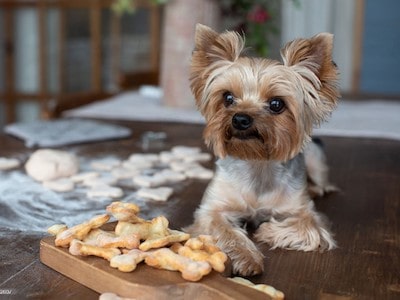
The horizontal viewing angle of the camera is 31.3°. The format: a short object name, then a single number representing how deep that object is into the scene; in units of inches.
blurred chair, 187.5
